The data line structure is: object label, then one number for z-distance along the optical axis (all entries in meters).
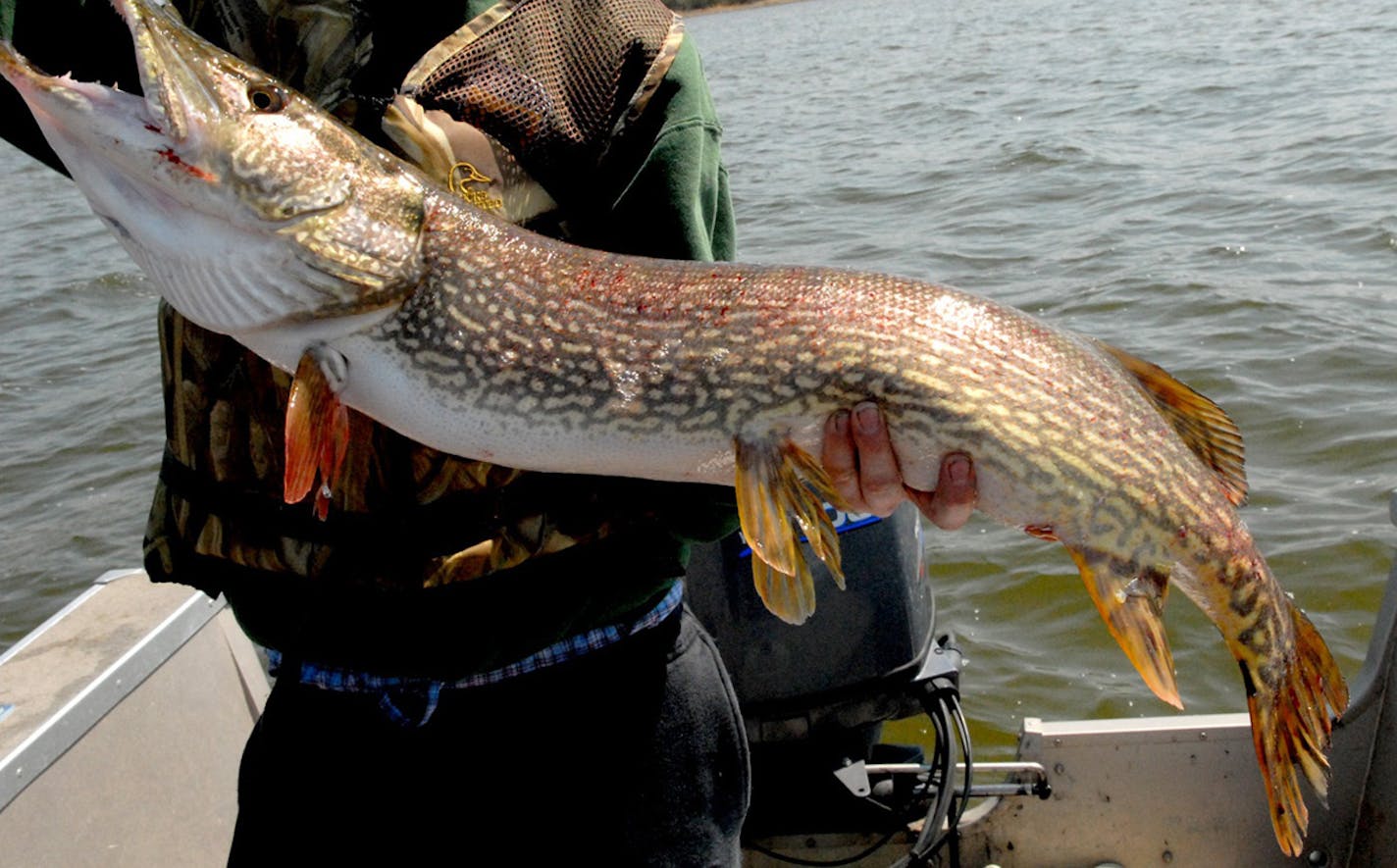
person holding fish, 1.93
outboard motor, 2.94
